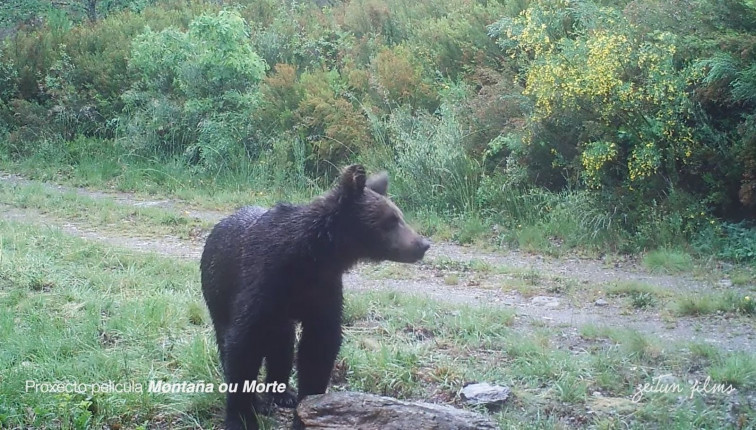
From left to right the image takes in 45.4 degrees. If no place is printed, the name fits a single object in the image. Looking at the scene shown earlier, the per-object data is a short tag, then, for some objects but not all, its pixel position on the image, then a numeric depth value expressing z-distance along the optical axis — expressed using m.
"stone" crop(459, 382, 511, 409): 5.92
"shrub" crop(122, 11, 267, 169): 15.16
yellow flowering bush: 10.69
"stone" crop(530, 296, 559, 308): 8.41
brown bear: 5.42
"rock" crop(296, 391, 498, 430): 5.27
